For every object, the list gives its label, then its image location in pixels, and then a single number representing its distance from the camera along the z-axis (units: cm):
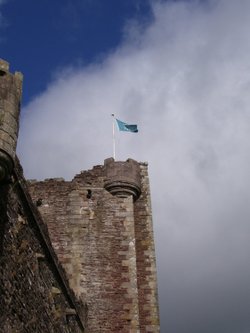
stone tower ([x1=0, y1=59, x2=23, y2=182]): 715
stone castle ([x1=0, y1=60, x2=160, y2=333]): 926
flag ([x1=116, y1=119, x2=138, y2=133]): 2125
